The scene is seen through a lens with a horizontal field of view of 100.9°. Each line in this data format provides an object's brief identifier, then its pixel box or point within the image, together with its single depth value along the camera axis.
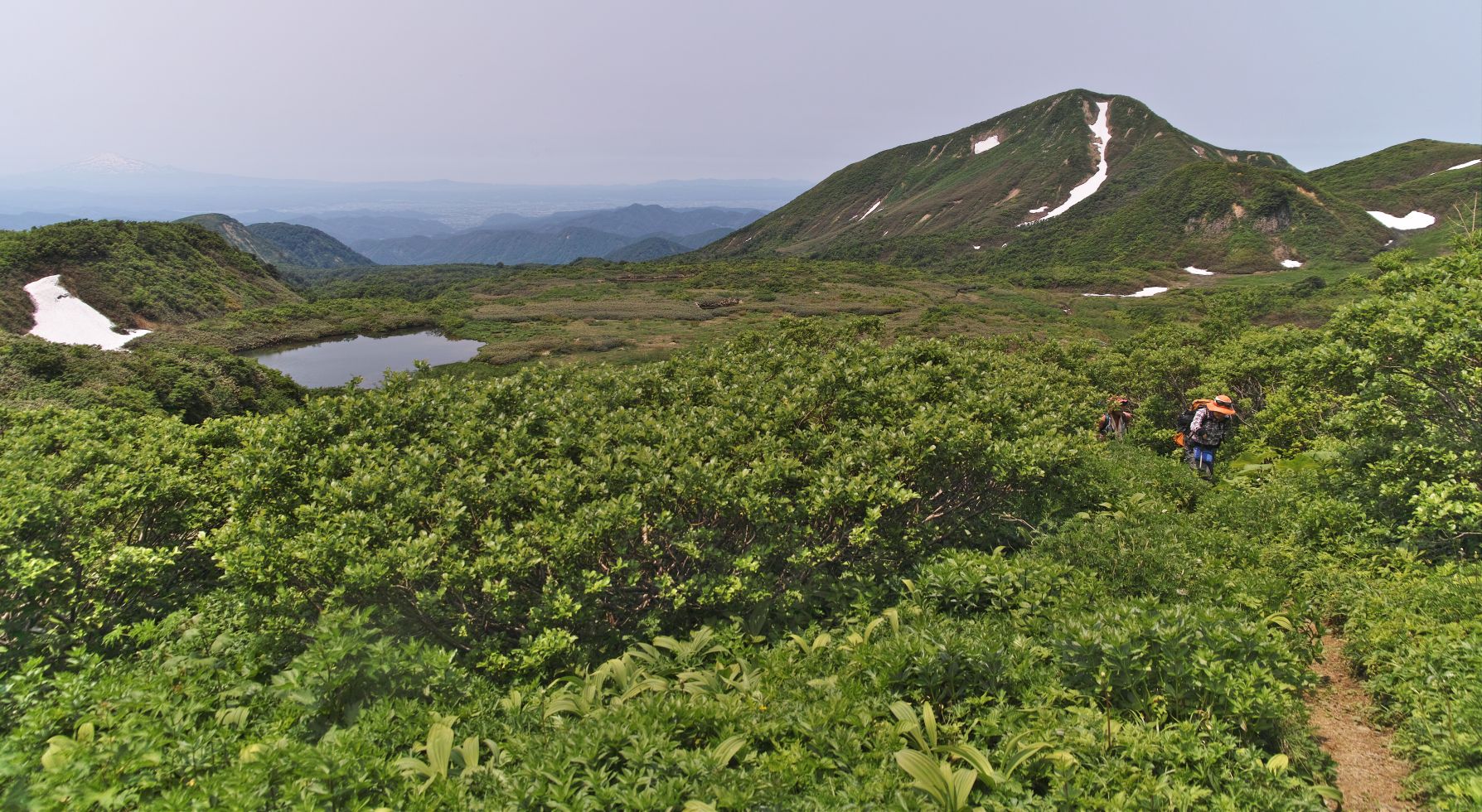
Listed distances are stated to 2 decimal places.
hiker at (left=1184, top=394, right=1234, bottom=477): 10.81
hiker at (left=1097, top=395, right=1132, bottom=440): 13.66
